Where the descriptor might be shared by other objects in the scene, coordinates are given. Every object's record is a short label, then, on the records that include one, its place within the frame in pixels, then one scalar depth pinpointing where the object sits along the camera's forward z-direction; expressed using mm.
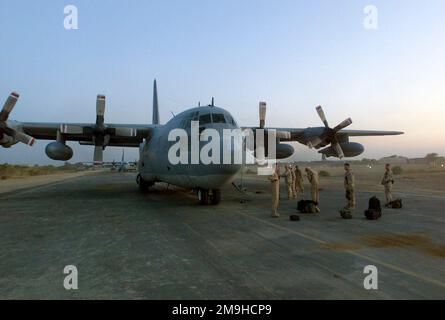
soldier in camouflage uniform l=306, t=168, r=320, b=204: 13984
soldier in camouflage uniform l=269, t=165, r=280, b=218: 12039
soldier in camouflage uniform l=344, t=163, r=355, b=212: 12453
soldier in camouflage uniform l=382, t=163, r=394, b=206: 14696
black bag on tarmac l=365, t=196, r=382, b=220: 11164
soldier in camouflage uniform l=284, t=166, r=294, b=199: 17844
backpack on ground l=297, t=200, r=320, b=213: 12661
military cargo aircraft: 13788
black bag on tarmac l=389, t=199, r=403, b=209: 14078
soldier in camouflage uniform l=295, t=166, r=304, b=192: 18844
